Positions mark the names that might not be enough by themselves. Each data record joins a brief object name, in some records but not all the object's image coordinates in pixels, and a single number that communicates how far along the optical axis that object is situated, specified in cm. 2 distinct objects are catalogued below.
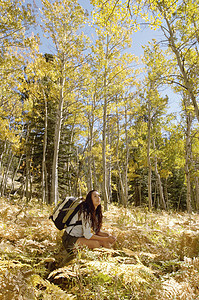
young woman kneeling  288
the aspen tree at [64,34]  836
